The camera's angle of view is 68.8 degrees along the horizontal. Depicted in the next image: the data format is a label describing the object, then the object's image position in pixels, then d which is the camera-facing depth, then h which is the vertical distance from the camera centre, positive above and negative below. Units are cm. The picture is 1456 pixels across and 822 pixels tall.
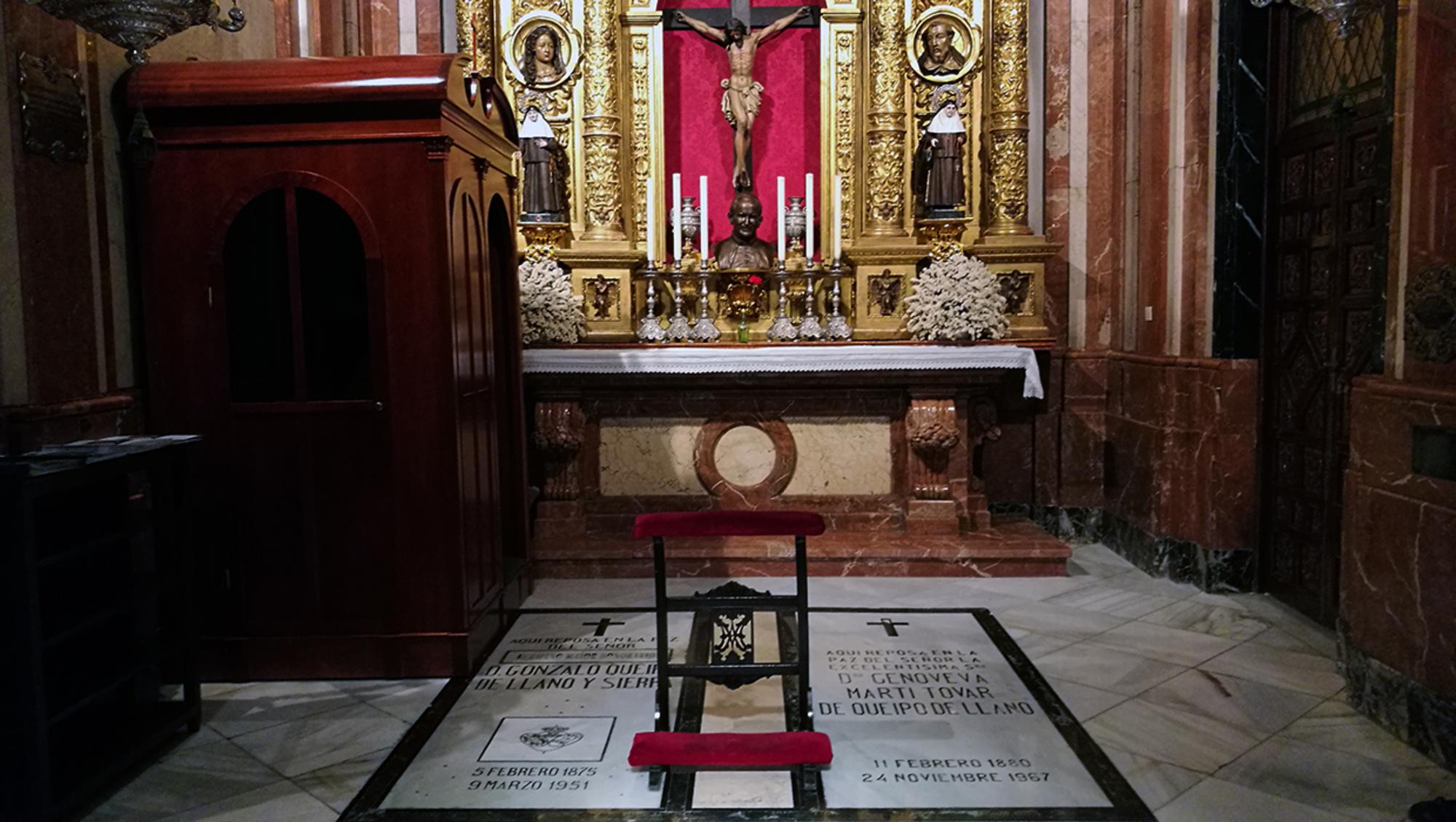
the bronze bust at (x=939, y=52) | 765 +205
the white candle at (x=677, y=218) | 732 +86
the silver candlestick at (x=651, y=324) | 738 +12
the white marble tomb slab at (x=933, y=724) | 363 -153
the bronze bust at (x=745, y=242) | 757 +70
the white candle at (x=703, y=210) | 727 +90
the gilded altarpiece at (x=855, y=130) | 757 +152
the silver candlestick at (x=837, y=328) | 741 +7
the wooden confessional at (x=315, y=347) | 462 +0
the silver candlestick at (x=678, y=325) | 740 +11
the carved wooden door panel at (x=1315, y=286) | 530 +24
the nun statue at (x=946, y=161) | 731 +121
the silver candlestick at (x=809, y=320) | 737 +13
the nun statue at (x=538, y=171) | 726 +118
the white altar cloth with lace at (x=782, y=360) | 670 -13
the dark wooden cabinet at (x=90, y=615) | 324 -94
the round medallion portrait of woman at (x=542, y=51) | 768 +211
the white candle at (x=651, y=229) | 722 +76
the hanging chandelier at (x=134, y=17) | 380 +121
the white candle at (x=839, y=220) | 745 +84
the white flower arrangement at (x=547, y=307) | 704 +24
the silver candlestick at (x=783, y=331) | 733 +6
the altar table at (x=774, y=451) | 666 -73
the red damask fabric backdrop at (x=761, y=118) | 810 +169
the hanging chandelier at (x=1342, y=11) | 434 +131
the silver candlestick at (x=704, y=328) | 739 +9
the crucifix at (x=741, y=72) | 771 +194
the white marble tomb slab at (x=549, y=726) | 366 -153
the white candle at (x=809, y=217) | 729 +84
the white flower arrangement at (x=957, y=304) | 692 +21
